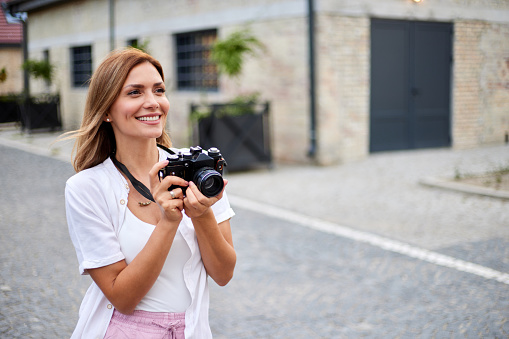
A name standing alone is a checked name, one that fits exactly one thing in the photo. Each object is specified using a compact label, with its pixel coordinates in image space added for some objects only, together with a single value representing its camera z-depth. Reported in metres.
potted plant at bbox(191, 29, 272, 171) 10.72
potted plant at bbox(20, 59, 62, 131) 19.08
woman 1.83
